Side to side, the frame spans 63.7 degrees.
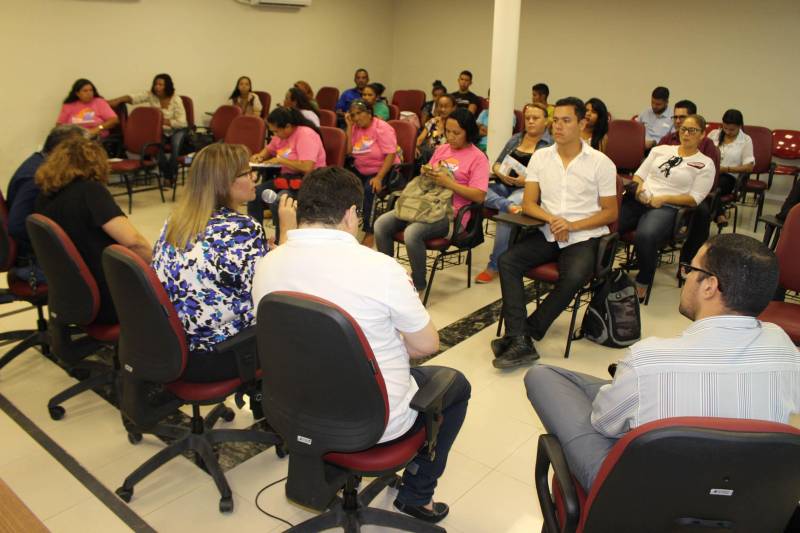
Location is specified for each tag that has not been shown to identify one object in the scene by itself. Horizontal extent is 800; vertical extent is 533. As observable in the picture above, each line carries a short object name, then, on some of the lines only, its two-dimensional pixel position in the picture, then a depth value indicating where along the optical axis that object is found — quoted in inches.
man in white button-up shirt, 138.6
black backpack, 144.3
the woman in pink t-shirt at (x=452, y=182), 164.4
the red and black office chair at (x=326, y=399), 64.7
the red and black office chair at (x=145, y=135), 260.5
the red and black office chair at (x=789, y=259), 123.0
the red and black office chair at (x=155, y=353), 81.7
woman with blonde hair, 87.8
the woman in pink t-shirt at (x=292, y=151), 198.1
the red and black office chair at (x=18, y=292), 124.5
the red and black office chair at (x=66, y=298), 97.6
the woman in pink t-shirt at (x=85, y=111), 268.8
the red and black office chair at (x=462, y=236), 165.3
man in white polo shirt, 69.8
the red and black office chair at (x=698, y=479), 48.3
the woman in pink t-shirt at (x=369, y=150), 216.1
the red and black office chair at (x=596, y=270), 140.3
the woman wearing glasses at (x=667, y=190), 171.8
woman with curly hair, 107.5
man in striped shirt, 58.1
